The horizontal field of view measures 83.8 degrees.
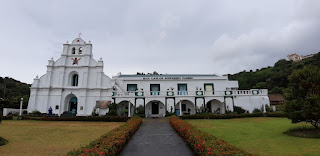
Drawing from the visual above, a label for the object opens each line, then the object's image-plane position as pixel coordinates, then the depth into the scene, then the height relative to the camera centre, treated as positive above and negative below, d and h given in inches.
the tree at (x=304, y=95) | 399.9 +23.4
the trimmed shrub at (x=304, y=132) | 383.7 -60.4
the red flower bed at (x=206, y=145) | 215.5 -54.0
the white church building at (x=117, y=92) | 952.9 +83.2
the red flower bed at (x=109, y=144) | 220.8 -55.2
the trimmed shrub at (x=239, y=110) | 917.4 -21.7
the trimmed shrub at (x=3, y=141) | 353.8 -69.0
